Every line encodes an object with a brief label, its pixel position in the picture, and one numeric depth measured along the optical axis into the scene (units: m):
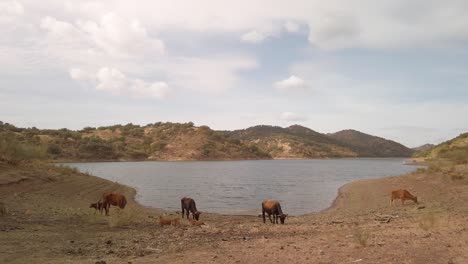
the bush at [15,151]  30.47
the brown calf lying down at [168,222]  16.41
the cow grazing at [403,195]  25.20
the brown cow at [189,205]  21.00
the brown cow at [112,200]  20.04
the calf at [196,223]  16.71
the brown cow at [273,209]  18.62
